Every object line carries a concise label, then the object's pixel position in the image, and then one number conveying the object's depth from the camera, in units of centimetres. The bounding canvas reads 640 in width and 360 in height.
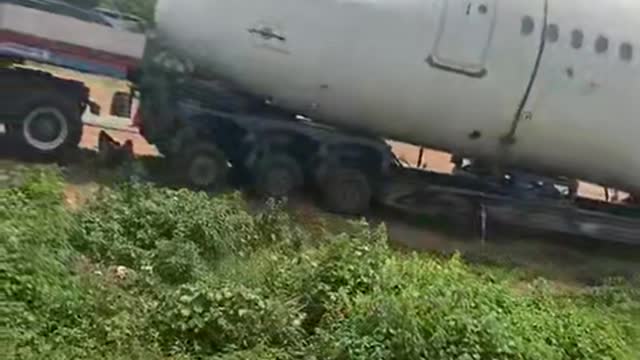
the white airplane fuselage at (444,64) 1184
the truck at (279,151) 1259
